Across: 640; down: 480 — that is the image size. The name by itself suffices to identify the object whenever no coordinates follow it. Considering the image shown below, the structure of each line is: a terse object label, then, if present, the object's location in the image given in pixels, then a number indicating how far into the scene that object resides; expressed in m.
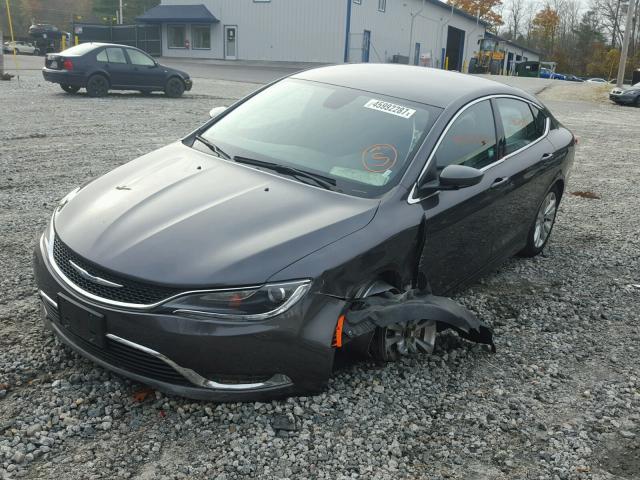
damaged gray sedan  2.91
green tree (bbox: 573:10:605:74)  91.19
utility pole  32.65
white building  43.50
